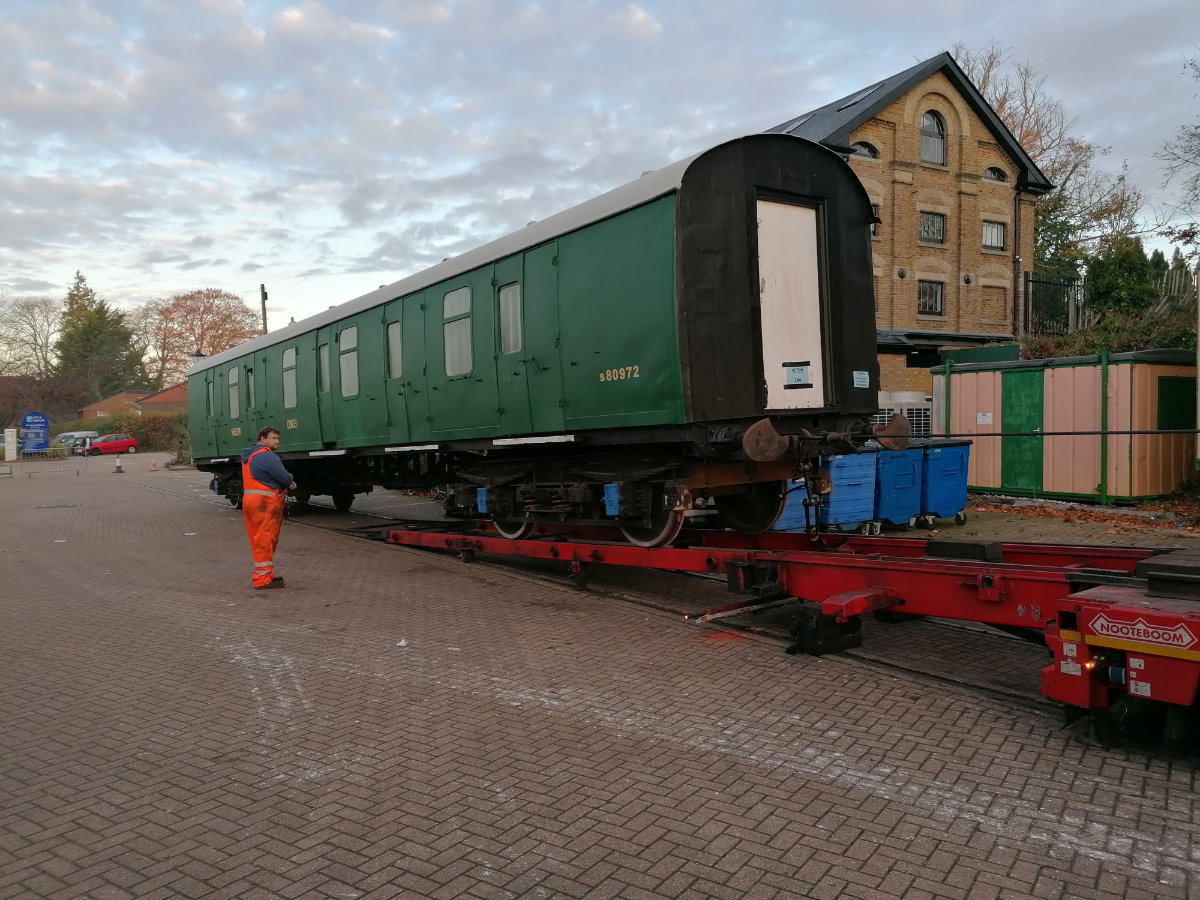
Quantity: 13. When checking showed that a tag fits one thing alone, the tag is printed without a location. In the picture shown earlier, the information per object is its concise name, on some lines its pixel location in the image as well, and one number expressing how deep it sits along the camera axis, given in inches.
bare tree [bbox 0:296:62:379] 2536.9
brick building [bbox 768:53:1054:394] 991.6
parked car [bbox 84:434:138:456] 2107.5
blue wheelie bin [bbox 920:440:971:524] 462.9
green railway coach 267.6
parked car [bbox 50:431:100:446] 2161.7
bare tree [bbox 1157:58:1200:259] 799.1
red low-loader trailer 150.8
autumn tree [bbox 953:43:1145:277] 1416.1
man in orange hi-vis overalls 351.9
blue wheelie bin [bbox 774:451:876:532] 416.8
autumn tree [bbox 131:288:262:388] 2628.0
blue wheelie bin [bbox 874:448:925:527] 442.0
